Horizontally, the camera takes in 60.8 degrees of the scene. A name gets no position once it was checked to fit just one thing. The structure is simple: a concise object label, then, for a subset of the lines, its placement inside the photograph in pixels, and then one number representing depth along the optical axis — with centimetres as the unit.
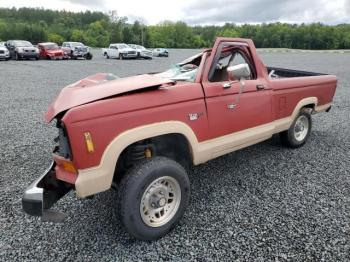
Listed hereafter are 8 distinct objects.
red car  2775
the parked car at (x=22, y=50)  2555
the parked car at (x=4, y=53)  2386
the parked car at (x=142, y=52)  3158
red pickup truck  265
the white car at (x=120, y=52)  3031
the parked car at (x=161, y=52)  3684
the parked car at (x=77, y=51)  2939
